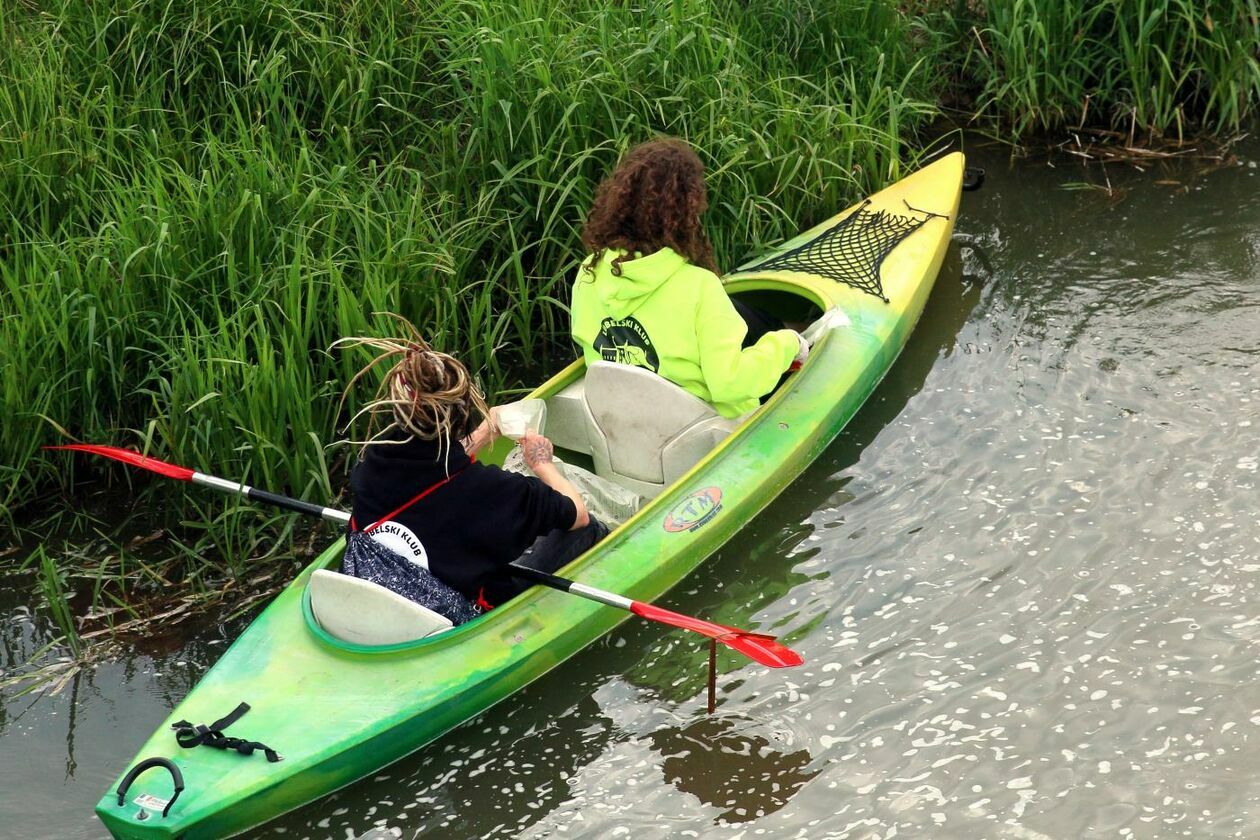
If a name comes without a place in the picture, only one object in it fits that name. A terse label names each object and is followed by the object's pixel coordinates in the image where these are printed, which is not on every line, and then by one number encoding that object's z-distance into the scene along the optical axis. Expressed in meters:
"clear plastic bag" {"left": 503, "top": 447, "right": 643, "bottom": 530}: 9.55
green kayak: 7.46
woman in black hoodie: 7.43
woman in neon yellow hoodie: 9.33
